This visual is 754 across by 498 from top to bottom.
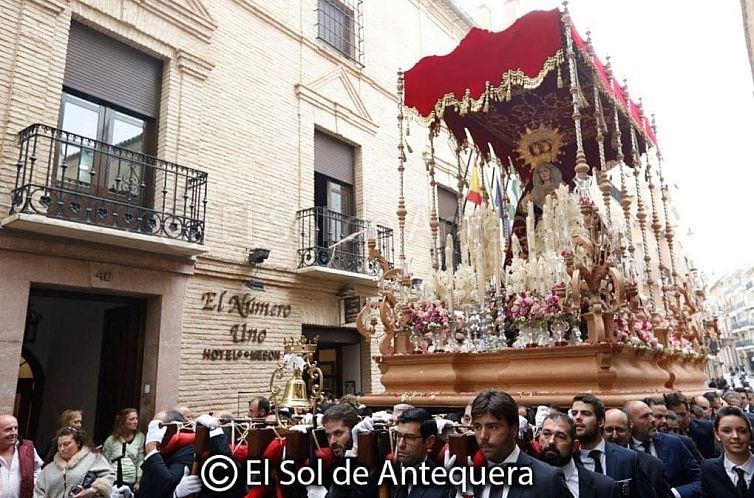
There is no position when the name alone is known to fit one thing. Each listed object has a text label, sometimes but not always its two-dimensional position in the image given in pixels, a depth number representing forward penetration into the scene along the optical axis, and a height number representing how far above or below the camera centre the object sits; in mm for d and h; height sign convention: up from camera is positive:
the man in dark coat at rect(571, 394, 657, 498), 2666 -404
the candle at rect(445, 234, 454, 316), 5966 +1024
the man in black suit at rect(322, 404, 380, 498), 2445 -344
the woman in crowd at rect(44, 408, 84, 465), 4835 -365
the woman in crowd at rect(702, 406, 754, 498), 2678 -458
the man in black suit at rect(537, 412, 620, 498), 2262 -355
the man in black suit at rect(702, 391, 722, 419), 5288 -333
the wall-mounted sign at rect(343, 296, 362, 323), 9961 +1048
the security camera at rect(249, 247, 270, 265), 8477 +1661
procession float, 4984 +984
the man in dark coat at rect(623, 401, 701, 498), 3365 -462
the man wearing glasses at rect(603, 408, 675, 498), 2730 -358
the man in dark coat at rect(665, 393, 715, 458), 4434 -485
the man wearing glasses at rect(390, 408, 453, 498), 2387 -292
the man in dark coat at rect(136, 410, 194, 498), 2971 -466
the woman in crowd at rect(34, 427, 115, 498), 3541 -606
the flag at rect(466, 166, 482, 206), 9133 +2825
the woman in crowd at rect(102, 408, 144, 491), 5020 -633
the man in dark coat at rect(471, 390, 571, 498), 1883 -252
